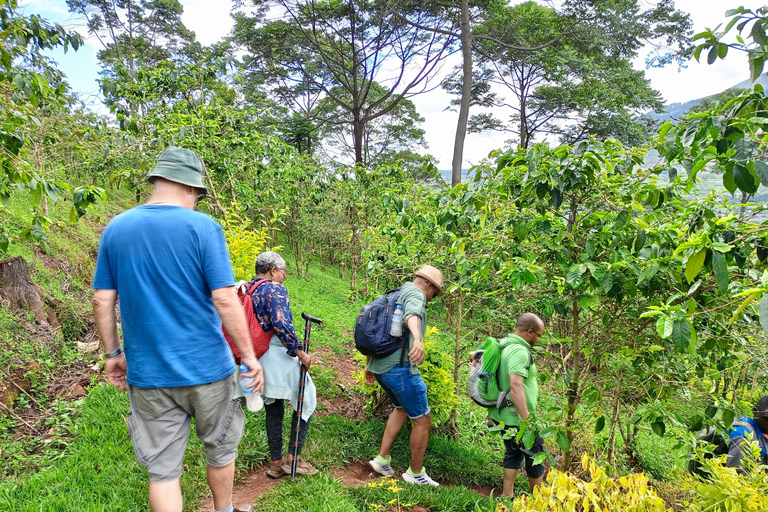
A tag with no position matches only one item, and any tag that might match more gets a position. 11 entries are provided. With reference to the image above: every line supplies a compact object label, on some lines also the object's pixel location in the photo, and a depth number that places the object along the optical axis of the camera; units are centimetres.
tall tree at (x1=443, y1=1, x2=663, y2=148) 1234
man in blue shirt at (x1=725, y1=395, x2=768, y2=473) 284
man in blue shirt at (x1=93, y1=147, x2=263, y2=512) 204
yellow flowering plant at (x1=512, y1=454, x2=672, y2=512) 161
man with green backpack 323
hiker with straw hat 329
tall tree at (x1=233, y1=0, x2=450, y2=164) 1353
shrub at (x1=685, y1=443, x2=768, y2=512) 160
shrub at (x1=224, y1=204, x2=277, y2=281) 429
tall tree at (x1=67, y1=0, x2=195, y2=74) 2217
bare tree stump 483
